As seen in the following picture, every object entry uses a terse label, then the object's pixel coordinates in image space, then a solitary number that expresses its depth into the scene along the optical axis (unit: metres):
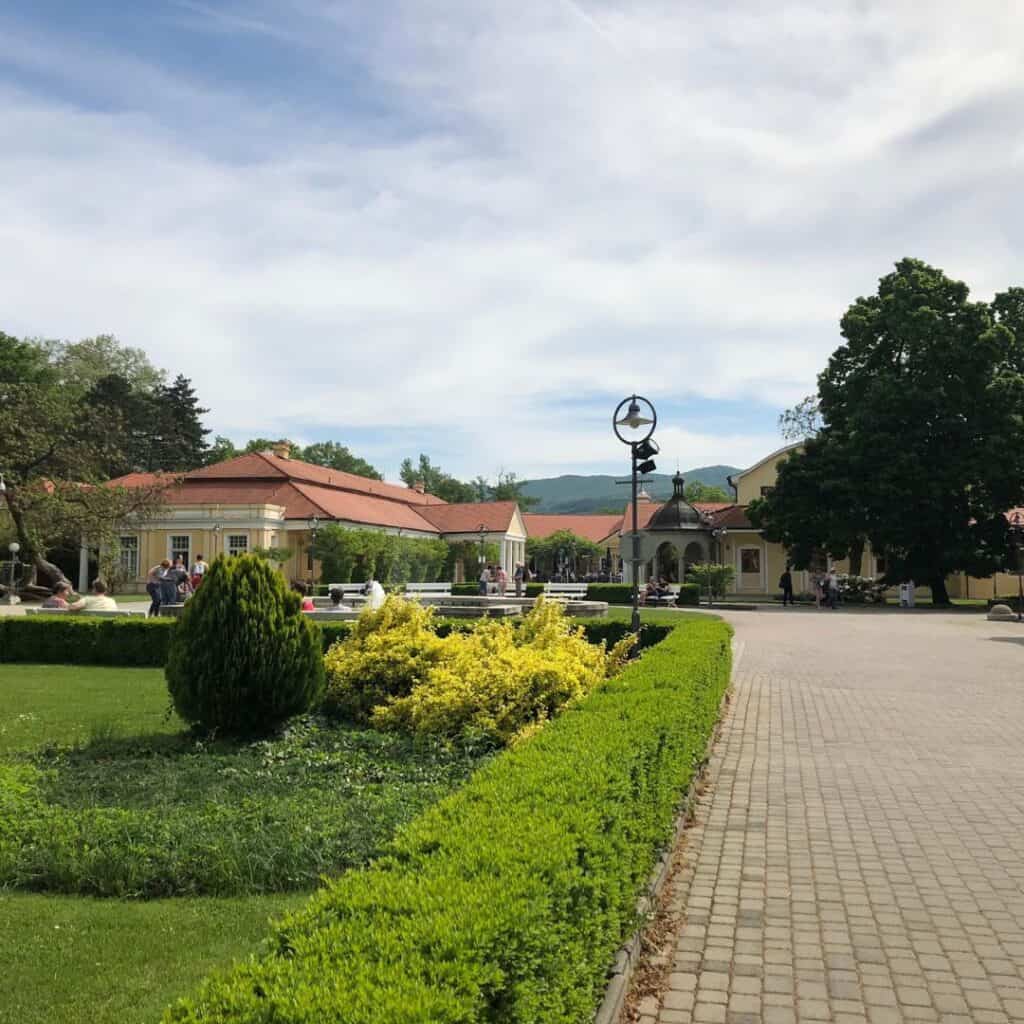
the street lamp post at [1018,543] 32.84
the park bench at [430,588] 39.61
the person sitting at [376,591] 20.64
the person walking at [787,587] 39.41
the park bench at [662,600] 36.06
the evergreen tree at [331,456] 90.75
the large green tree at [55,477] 35.22
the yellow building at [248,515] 49.69
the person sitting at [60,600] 20.84
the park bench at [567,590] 38.22
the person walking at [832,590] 36.69
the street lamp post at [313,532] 44.53
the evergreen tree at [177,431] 77.44
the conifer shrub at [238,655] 8.55
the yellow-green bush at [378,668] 10.05
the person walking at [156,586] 21.69
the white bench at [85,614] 18.14
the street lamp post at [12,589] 31.64
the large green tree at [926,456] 36.34
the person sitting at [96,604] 19.42
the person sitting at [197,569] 29.58
